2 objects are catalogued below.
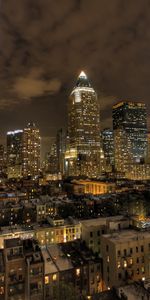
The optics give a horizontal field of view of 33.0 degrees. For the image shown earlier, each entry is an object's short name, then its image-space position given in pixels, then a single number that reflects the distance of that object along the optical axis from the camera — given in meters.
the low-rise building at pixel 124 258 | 30.36
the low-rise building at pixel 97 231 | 40.12
